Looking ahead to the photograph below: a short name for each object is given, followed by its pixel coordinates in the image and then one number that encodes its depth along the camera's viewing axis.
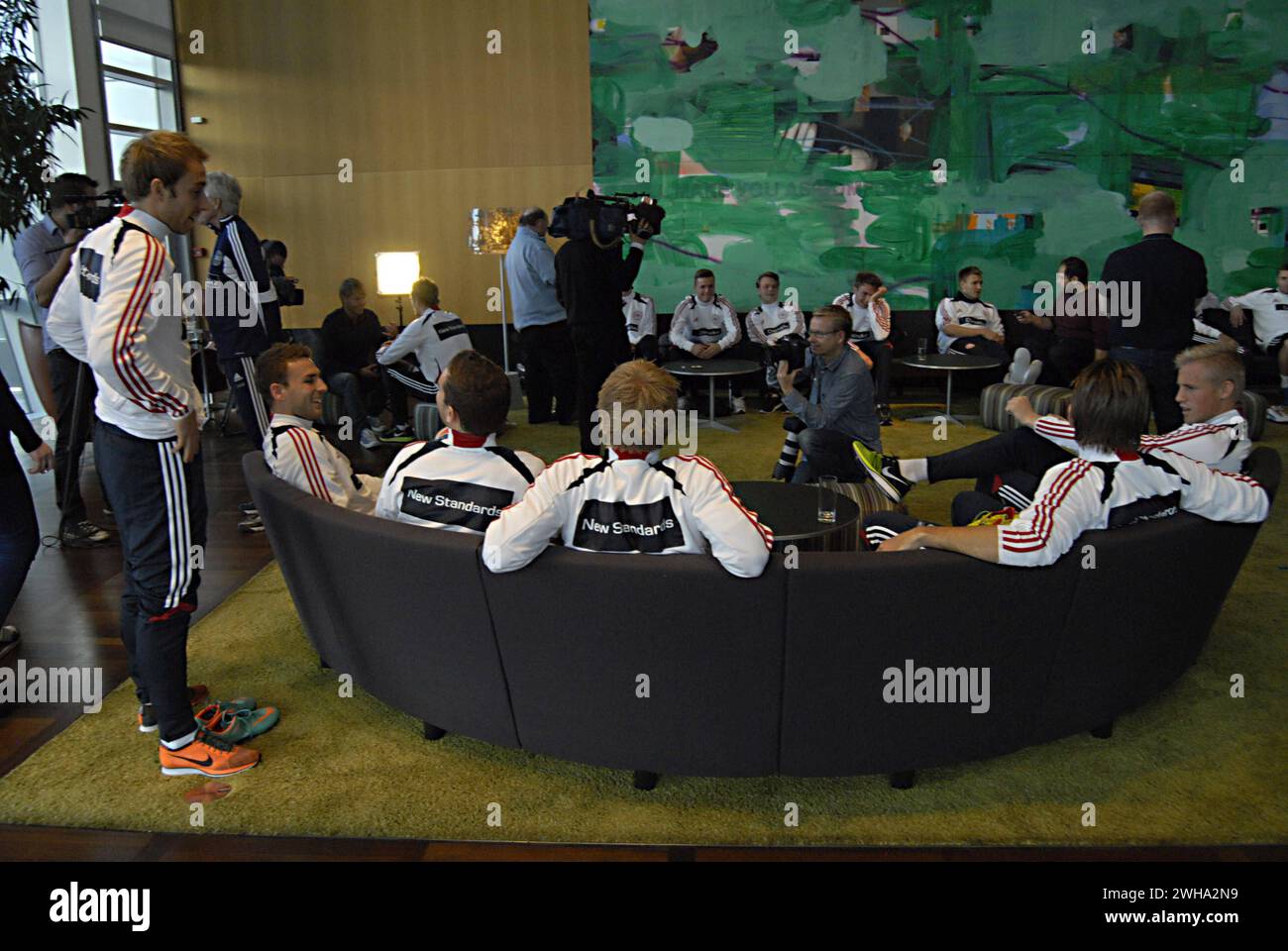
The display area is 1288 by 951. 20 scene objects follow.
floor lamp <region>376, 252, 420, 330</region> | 8.12
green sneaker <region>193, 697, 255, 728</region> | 3.03
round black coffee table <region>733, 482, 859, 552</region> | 3.55
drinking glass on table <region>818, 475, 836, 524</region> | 3.69
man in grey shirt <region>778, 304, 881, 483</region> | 4.62
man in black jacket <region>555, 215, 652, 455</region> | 5.98
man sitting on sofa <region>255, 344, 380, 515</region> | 3.20
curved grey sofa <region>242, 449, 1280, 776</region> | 2.42
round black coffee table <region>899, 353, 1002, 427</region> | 7.38
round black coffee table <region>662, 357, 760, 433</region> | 7.23
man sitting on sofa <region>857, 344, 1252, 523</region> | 3.33
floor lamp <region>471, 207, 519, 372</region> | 8.77
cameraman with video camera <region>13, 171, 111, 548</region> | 4.88
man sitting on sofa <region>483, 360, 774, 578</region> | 2.44
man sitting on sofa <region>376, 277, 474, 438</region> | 6.76
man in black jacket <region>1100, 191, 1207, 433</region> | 4.62
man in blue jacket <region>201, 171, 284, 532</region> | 4.58
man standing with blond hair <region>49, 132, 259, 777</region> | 2.54
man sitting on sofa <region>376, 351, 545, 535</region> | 2.78
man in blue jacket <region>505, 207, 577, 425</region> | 7.50
